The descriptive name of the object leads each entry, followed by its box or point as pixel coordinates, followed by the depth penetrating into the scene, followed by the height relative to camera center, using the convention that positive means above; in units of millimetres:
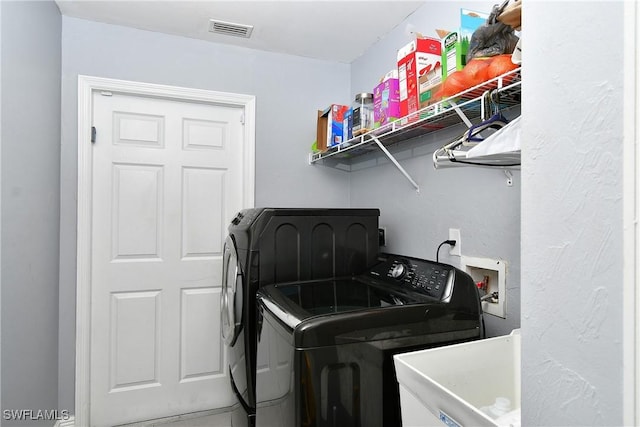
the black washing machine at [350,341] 1105 -394
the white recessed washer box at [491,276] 1505 -252
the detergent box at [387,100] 1722 +525
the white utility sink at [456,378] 882 -441
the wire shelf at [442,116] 1190 +401
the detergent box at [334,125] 2193 +529
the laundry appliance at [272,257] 1654 -197
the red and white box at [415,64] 1543 +611
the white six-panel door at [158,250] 2279 -232
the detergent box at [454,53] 1315 +564
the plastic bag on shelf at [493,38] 1181 +561
